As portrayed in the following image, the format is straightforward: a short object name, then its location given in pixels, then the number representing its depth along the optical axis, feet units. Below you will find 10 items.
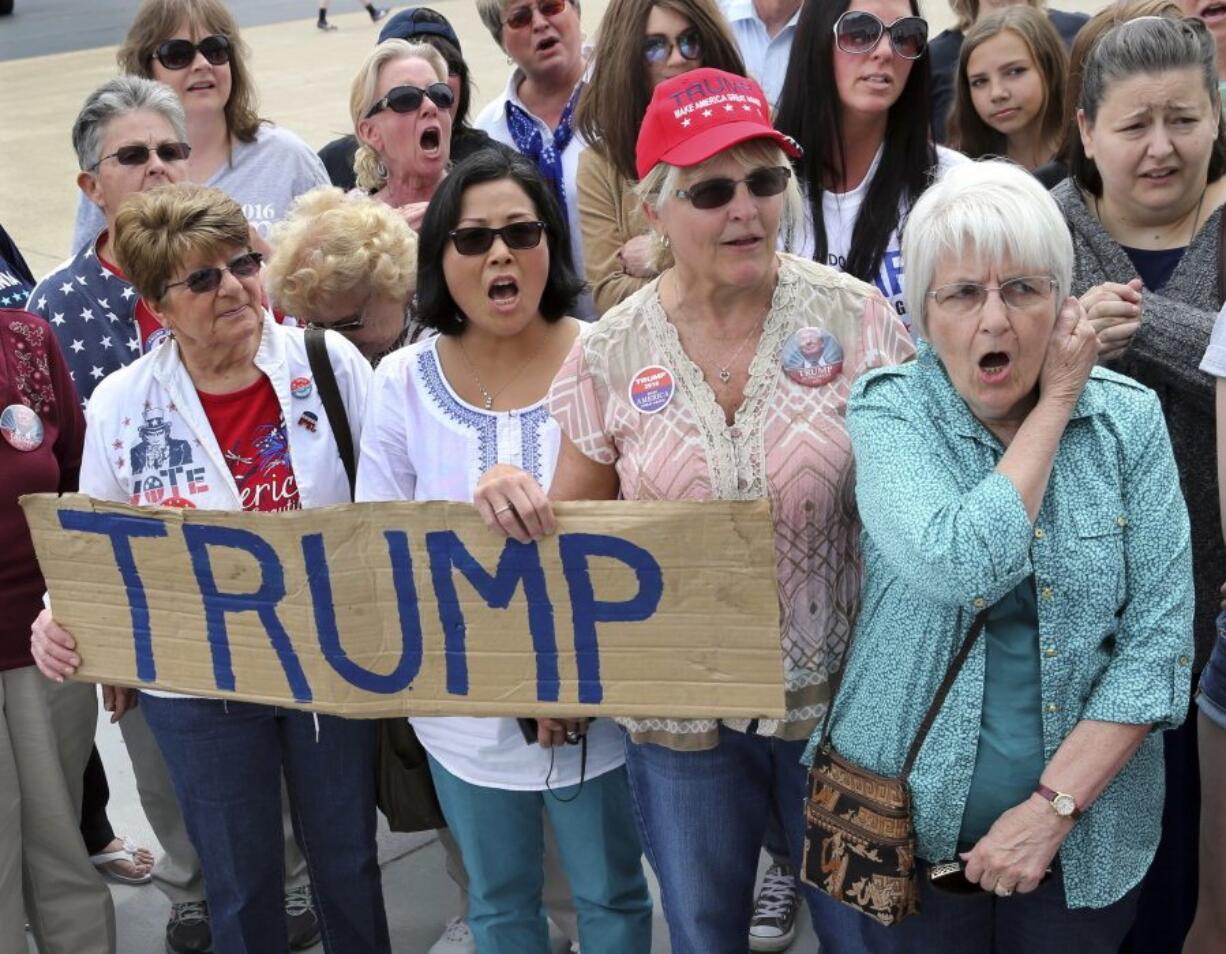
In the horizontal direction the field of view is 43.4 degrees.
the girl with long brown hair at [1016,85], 15.92
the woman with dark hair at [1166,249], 9.75
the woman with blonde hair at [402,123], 15.74
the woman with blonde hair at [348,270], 12.18
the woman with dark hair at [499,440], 10.28
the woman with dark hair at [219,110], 16.42
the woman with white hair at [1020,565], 7.82
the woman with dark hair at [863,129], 11.66
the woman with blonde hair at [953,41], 18.26
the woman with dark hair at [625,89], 13.19
